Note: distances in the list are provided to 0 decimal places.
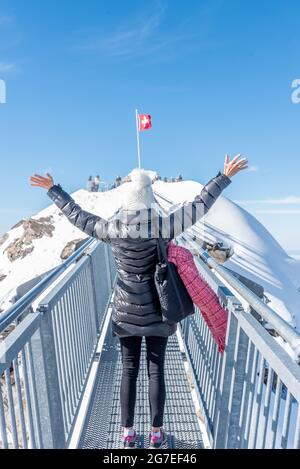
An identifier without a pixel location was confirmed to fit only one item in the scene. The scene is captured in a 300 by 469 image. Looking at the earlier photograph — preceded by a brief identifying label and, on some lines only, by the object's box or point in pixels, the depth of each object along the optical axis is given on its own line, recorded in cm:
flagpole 2503
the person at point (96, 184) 4513
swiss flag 2525
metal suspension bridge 204
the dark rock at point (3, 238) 4412
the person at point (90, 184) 4495
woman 263
